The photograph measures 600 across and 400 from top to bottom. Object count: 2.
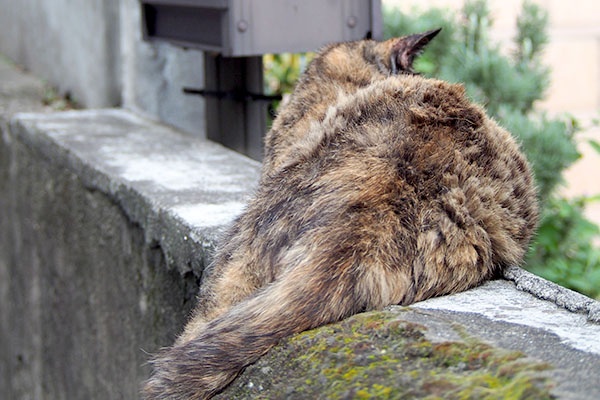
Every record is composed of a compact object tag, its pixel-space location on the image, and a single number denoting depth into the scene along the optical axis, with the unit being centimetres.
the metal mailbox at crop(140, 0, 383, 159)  186
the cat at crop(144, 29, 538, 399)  153
